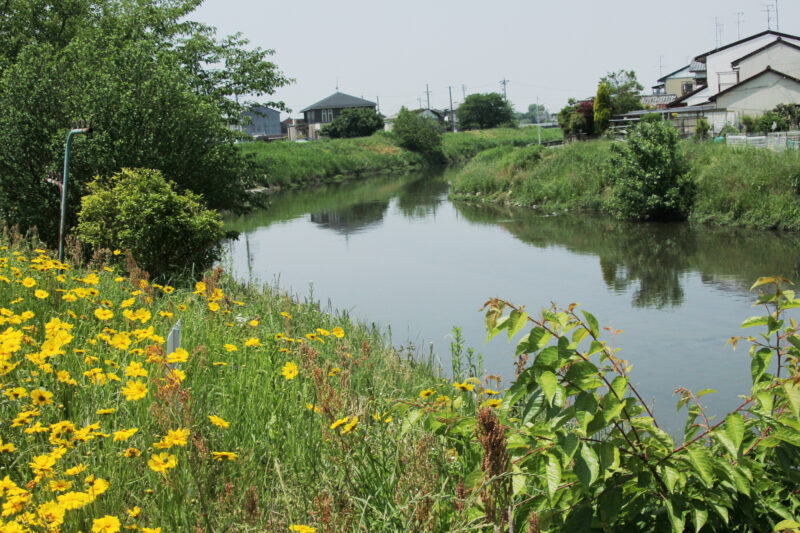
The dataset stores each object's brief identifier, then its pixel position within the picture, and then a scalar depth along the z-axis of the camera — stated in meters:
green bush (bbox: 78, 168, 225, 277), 10.09
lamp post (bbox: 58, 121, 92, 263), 9.21
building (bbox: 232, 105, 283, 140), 101.75
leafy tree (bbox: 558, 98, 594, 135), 47.94
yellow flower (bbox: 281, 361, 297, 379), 3.65
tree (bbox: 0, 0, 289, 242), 12.66
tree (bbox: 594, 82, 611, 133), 43.78
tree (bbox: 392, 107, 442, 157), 70.00
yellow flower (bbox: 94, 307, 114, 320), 4.18
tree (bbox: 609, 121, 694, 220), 24.78
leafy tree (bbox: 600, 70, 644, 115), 52.22
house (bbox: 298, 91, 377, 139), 97.88
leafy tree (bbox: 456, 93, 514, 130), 100.94
